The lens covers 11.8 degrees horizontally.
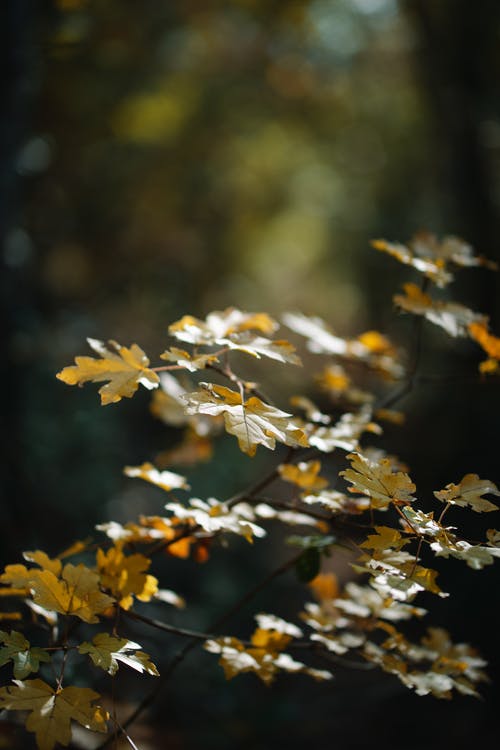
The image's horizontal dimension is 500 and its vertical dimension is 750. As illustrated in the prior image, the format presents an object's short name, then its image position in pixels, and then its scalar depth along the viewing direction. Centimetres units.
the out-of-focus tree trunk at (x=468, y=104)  430
